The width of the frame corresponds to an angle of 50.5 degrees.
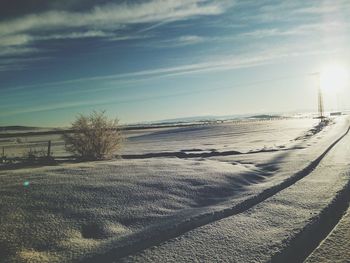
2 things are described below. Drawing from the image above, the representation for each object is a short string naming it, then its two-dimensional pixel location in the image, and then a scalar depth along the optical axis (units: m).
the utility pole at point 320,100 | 80.31
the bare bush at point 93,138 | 16.17
